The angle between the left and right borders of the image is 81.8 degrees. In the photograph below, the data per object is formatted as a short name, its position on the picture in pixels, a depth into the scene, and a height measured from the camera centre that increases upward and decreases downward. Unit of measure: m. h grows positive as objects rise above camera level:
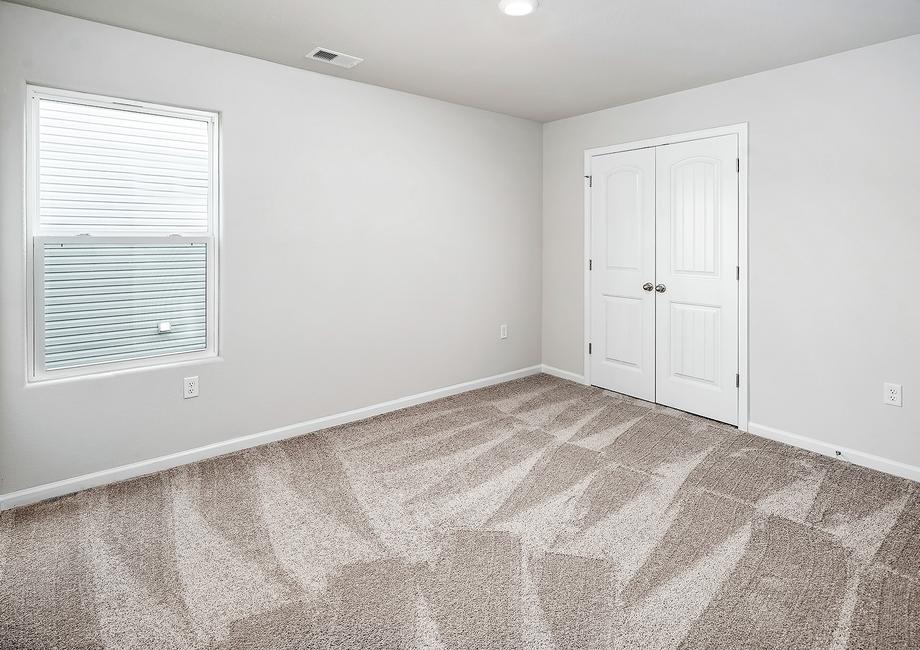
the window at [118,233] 2.73 +0.50
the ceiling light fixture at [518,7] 2.50 +1.51
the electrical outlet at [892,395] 3.05 -0.41
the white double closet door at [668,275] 3.84 +0.39
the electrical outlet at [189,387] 3.17 -0.38
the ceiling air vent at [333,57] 3.18 +1.64
